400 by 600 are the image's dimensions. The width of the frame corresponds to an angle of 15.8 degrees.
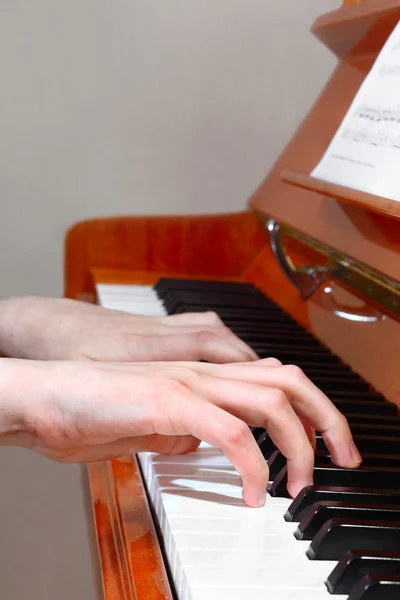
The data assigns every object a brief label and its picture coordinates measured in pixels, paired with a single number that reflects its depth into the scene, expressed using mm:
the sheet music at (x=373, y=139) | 1066
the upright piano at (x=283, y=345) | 722
